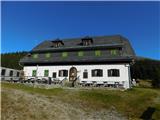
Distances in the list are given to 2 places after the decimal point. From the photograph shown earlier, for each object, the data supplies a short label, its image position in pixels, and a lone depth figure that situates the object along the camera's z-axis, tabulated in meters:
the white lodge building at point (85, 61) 18.51
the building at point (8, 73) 21.58
